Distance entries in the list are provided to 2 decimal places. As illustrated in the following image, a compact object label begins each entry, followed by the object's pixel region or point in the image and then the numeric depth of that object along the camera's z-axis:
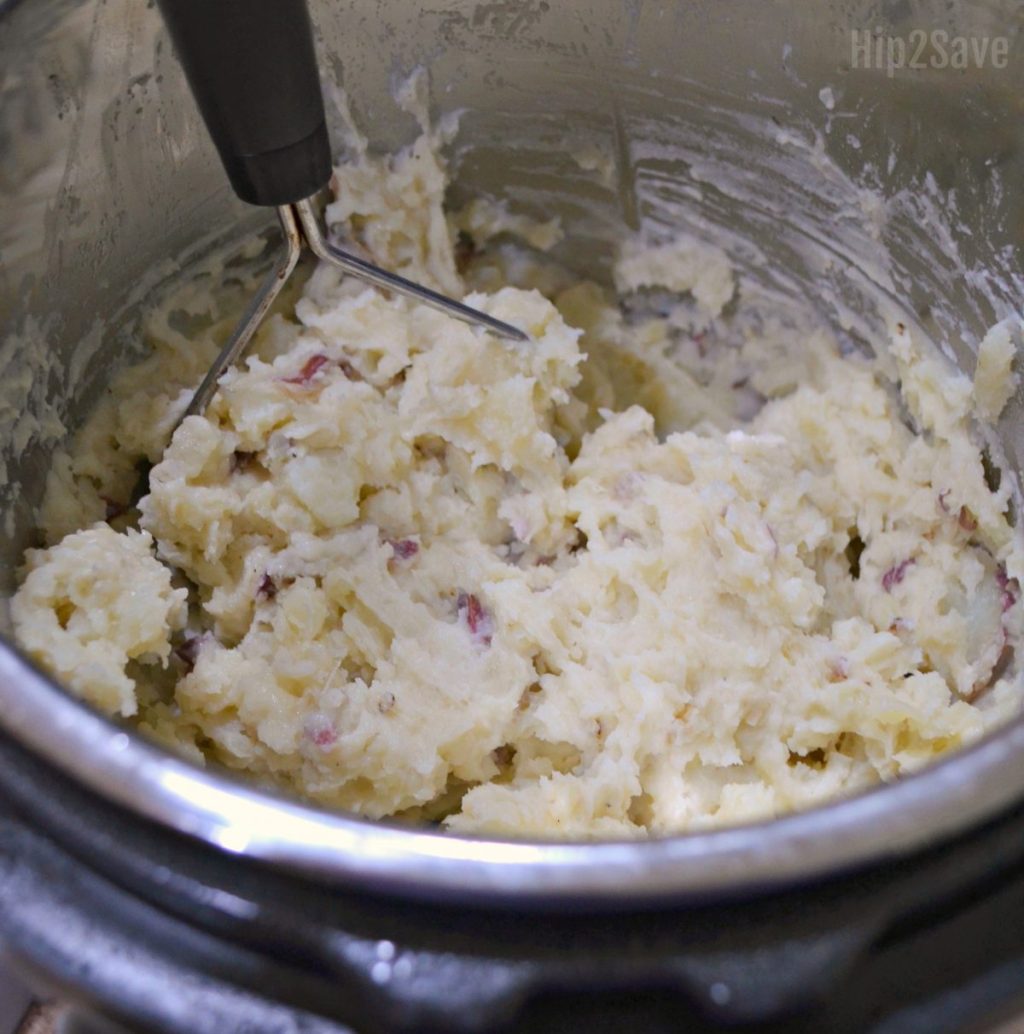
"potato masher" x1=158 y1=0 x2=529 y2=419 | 0.43
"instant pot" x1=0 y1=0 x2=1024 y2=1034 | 0.37
